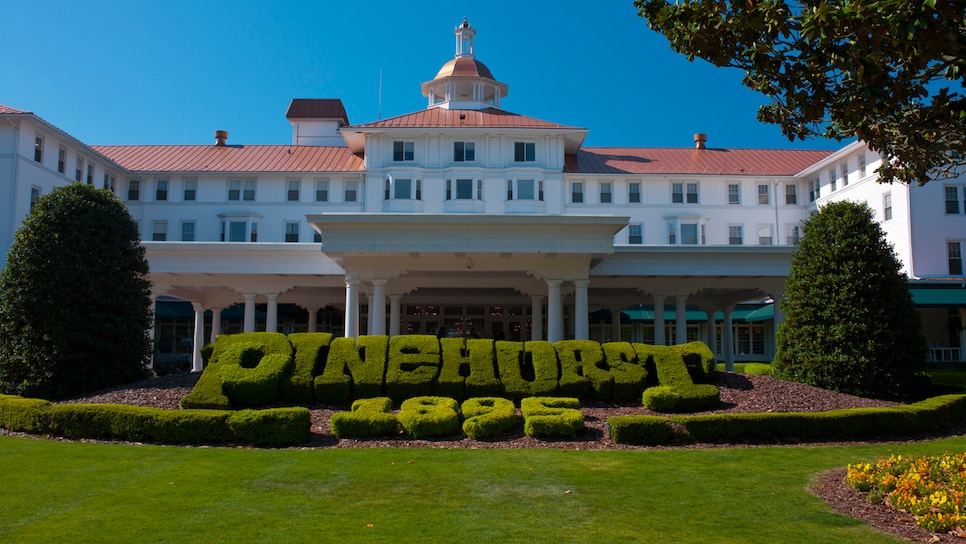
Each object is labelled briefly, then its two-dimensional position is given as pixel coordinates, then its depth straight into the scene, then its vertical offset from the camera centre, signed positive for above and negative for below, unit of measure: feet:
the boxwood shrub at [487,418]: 41.29 -5.63
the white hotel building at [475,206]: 87.30 +25.60
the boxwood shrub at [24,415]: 43.91 -5.85
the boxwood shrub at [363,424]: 41.47 -5.89
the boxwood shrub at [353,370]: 51.31 -3.48
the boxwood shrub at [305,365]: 51.52 -3.15
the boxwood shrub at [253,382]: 50.06 -4.17
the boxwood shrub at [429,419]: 41.37 -5.63
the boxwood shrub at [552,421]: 41.42 -5.70
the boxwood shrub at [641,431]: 40.29 -6.03
